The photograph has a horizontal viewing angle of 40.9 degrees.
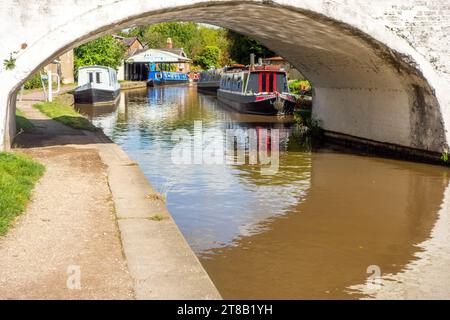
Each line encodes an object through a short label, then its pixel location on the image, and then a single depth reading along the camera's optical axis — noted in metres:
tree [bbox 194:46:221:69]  82.88
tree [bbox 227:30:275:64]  42.28
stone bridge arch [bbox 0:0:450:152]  9.67
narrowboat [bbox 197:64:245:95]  44.22
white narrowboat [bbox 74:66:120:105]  30.62
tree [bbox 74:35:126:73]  46.75
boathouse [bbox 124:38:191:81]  61.03
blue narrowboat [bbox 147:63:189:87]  57.50
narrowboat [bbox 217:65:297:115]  25.73
